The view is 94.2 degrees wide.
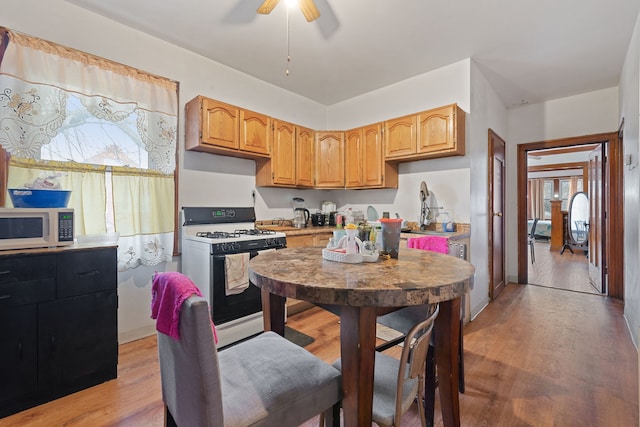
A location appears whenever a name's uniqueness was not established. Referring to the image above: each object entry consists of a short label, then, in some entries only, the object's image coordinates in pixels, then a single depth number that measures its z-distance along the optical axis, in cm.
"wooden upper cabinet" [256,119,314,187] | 342
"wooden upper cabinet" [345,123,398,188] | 358
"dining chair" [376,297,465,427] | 147
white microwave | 170
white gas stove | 243
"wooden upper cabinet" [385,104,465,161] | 296
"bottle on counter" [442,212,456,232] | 315
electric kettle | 386
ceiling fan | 198
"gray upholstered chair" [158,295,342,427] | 82
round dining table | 90
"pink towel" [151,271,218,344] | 85
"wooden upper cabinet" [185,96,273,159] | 278
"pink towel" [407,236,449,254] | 186
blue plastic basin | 181
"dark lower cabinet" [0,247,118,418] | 162
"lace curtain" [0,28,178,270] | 199
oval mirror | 674
